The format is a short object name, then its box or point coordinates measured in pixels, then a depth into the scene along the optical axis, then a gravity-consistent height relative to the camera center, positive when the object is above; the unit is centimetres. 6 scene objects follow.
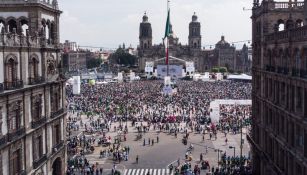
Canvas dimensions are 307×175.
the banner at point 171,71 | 15582 -135
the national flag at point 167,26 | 9262 +792
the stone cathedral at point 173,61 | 19288 +233
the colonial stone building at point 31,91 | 2659 -145
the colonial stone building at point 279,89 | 2772 -158
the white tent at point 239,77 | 13100 -311
